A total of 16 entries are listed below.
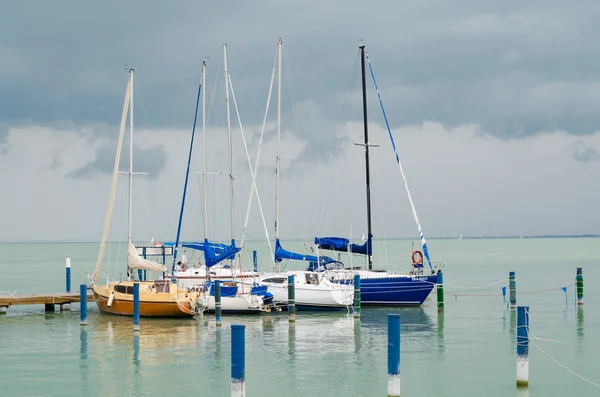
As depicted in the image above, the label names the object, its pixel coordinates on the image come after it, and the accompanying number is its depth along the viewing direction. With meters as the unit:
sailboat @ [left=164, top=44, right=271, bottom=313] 42.78
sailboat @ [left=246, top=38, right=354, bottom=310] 43.88
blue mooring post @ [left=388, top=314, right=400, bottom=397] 20.62
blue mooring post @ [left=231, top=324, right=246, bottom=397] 19.28
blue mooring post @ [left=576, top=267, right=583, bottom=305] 45.69
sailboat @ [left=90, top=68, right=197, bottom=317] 41.38
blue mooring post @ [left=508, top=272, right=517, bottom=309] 44.66
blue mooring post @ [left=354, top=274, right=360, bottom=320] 41.59
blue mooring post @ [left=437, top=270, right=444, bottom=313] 44.44
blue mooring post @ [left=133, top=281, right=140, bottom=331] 36.84
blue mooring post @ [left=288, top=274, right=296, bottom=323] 39.94
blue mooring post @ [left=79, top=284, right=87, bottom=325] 39.03
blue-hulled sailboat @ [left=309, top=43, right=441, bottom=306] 46.31
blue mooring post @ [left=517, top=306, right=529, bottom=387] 22.17
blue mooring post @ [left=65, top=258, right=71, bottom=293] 52.42
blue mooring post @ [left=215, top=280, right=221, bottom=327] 38.34
